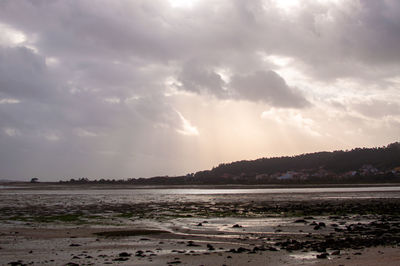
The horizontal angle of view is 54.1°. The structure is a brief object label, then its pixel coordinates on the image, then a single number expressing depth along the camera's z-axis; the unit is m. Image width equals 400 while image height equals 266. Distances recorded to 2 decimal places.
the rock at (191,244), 16.01
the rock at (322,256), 12.80
